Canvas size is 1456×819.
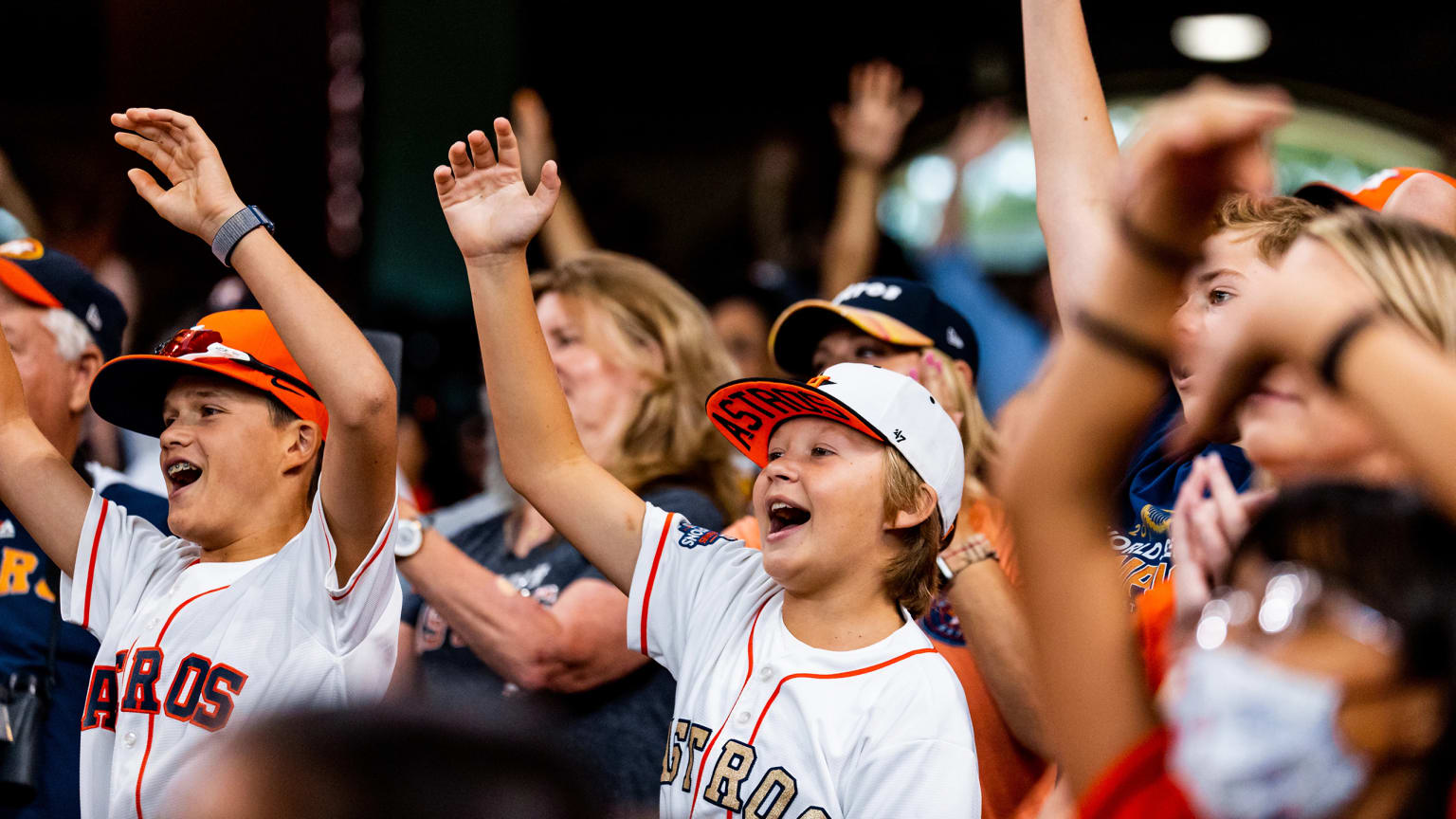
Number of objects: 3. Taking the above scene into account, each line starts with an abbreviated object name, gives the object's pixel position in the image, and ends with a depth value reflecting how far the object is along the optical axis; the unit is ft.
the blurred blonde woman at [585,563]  16.83
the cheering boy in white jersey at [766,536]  15.63
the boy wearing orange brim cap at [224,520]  15.75
